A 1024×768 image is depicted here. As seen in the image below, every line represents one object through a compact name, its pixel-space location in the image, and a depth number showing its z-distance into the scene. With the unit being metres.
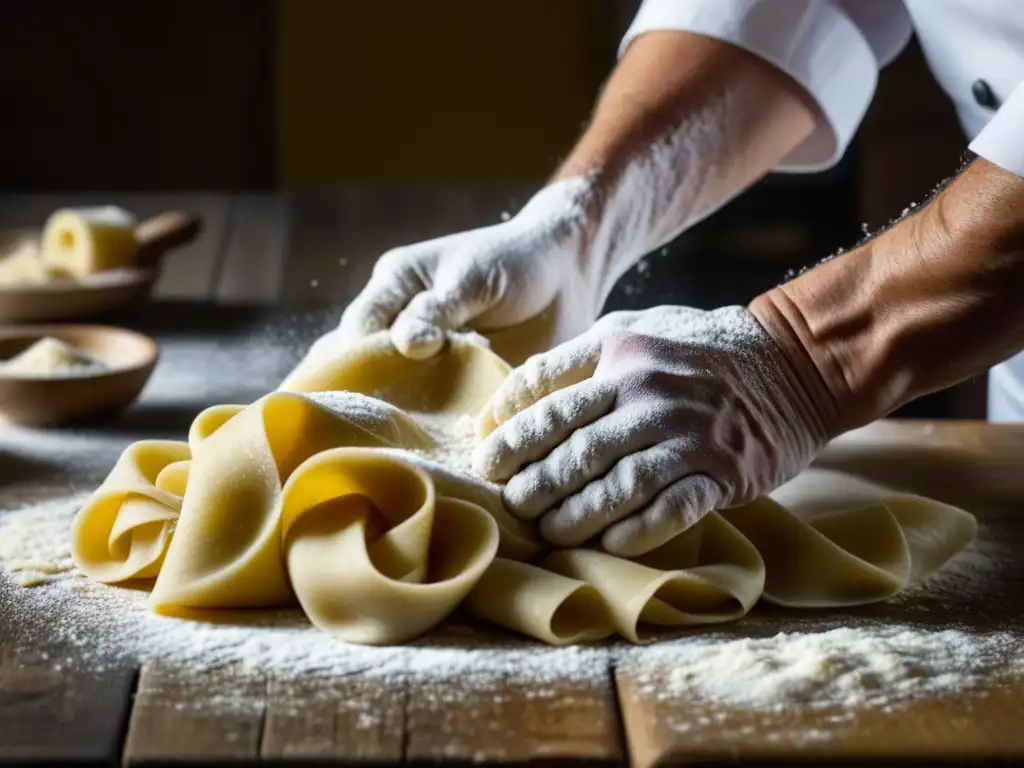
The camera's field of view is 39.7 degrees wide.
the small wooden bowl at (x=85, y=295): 2.28
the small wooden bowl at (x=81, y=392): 1.81
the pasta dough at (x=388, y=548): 1.19
